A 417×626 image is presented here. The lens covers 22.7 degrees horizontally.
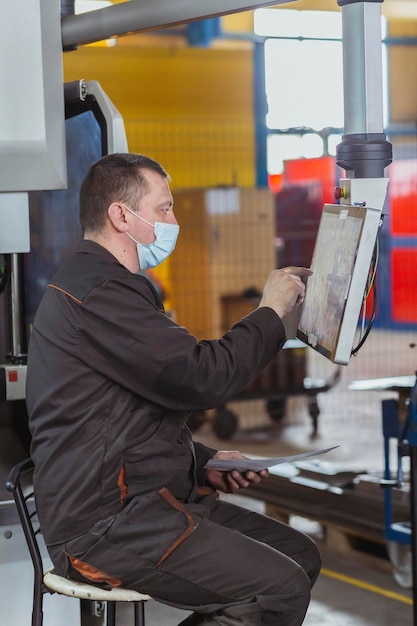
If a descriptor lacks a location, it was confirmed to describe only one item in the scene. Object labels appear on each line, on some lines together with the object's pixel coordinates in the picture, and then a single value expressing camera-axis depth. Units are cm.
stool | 226
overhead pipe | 299
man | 224
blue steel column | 1004
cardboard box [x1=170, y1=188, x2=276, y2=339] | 783
